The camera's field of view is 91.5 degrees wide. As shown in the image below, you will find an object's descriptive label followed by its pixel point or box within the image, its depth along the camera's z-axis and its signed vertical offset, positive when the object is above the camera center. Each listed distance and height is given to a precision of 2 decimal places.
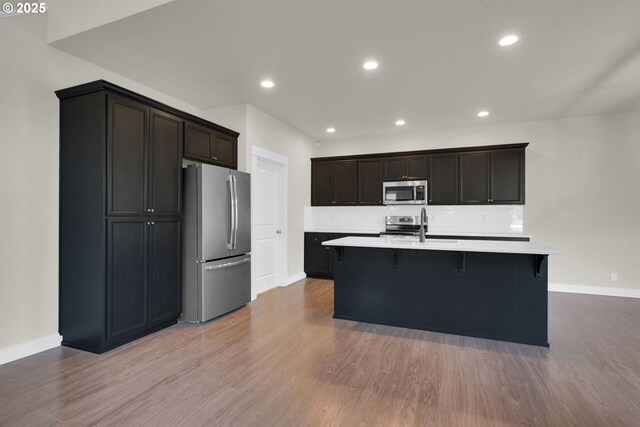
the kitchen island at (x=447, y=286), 3.12 -0.81
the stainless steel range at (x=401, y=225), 5.99 -0.26
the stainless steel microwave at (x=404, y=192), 5.83 +0.38
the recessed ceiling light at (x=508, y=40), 2.81 +1.59
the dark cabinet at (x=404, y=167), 5.87 +0.86
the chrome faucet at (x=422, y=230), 3.66 -0.21
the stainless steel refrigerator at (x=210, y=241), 3.67 -0.36
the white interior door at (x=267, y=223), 5.03 -0.19
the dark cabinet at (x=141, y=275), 2.96 -0.66
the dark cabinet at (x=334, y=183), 6.41 +0.61
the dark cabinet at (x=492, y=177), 5.29 +0.62
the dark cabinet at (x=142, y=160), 2.95 +0.53
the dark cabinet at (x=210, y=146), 3.78 +0.86
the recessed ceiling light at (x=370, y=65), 3.33 +1.60
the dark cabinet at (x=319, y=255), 6.14 -0.87
